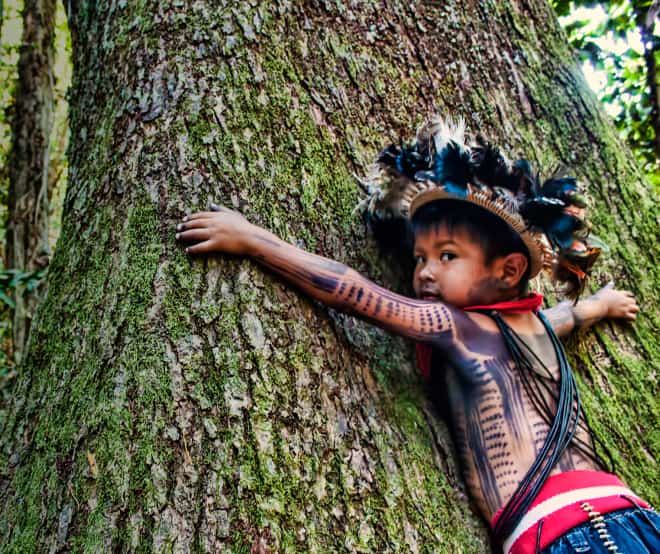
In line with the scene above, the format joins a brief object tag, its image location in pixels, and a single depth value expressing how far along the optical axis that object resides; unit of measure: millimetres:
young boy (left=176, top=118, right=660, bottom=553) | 1994
